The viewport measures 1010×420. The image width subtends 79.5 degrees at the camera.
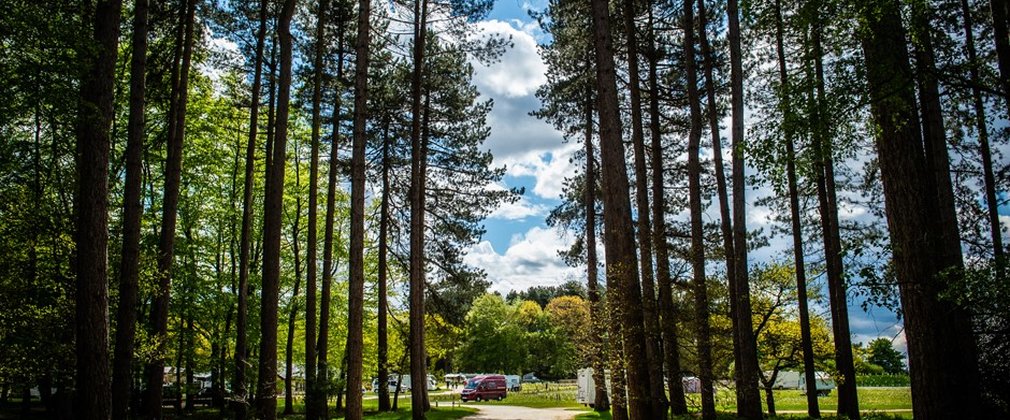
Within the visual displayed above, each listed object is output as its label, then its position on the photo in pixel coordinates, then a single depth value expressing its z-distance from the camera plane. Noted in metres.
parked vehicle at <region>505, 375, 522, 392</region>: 47.57
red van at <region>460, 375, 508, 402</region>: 33.12
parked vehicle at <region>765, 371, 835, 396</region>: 37.50
